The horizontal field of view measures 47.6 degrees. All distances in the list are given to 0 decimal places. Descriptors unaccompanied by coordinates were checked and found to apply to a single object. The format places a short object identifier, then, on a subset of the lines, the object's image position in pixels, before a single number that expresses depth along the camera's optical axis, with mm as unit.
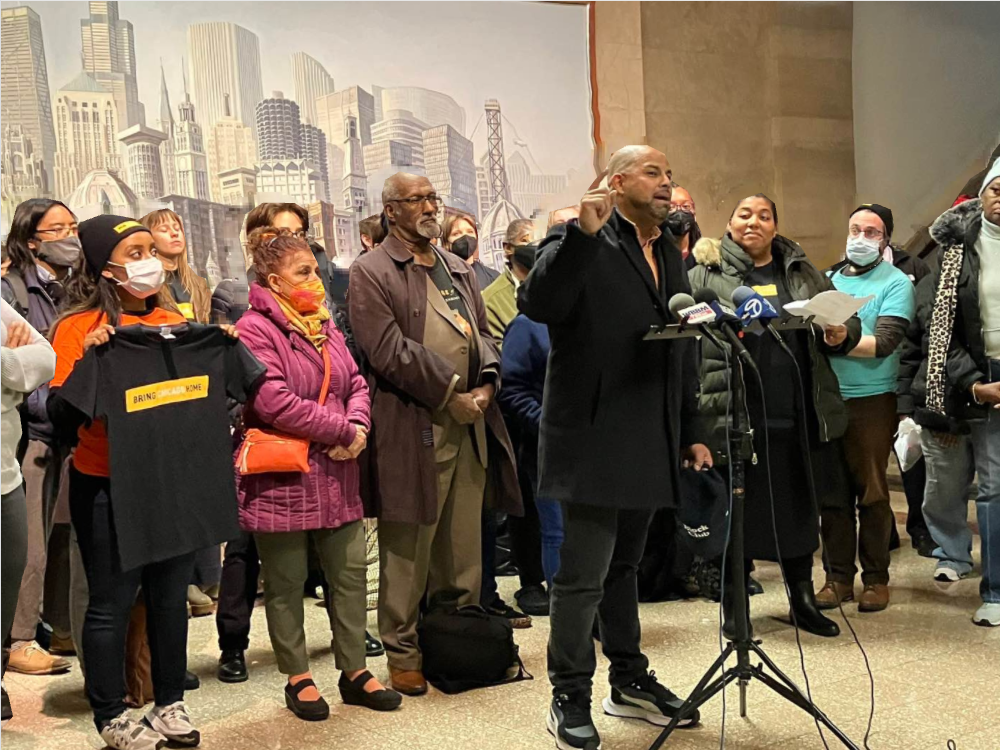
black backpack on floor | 3912
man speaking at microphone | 3146
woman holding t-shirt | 3260
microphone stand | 2965
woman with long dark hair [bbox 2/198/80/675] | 4141
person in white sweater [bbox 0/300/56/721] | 3107
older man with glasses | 3883
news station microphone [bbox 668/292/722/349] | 2842
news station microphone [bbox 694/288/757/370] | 2832
